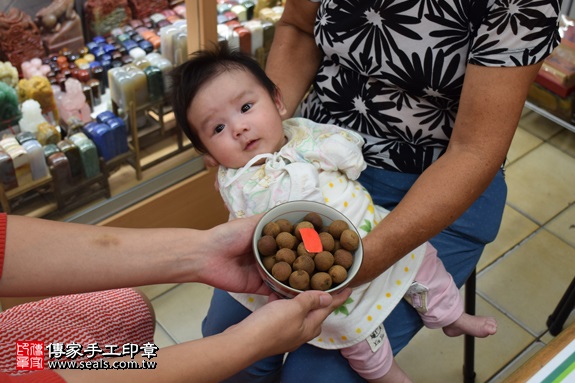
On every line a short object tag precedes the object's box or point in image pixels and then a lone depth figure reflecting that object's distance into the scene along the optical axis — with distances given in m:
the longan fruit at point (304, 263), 1.11
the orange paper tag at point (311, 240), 1.11
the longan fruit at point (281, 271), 1.09
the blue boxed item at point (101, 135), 2.08
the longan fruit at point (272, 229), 1.15
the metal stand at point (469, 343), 1.72
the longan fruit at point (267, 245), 1.12
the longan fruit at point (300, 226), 1.15
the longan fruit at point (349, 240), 1.12
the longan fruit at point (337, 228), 1.15
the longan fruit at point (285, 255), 1.11
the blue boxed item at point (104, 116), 2.12
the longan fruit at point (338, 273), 1.10
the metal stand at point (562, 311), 2.03
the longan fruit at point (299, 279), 1.09
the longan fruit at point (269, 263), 1.13
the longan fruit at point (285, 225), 1.16
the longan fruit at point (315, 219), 1.18
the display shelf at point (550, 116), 2.78
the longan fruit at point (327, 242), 1.13
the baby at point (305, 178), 1.30
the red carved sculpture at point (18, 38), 1.99
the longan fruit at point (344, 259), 1.12
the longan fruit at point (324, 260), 1.11
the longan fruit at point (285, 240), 1.12
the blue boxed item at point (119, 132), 2.11
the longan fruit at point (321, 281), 1.09
